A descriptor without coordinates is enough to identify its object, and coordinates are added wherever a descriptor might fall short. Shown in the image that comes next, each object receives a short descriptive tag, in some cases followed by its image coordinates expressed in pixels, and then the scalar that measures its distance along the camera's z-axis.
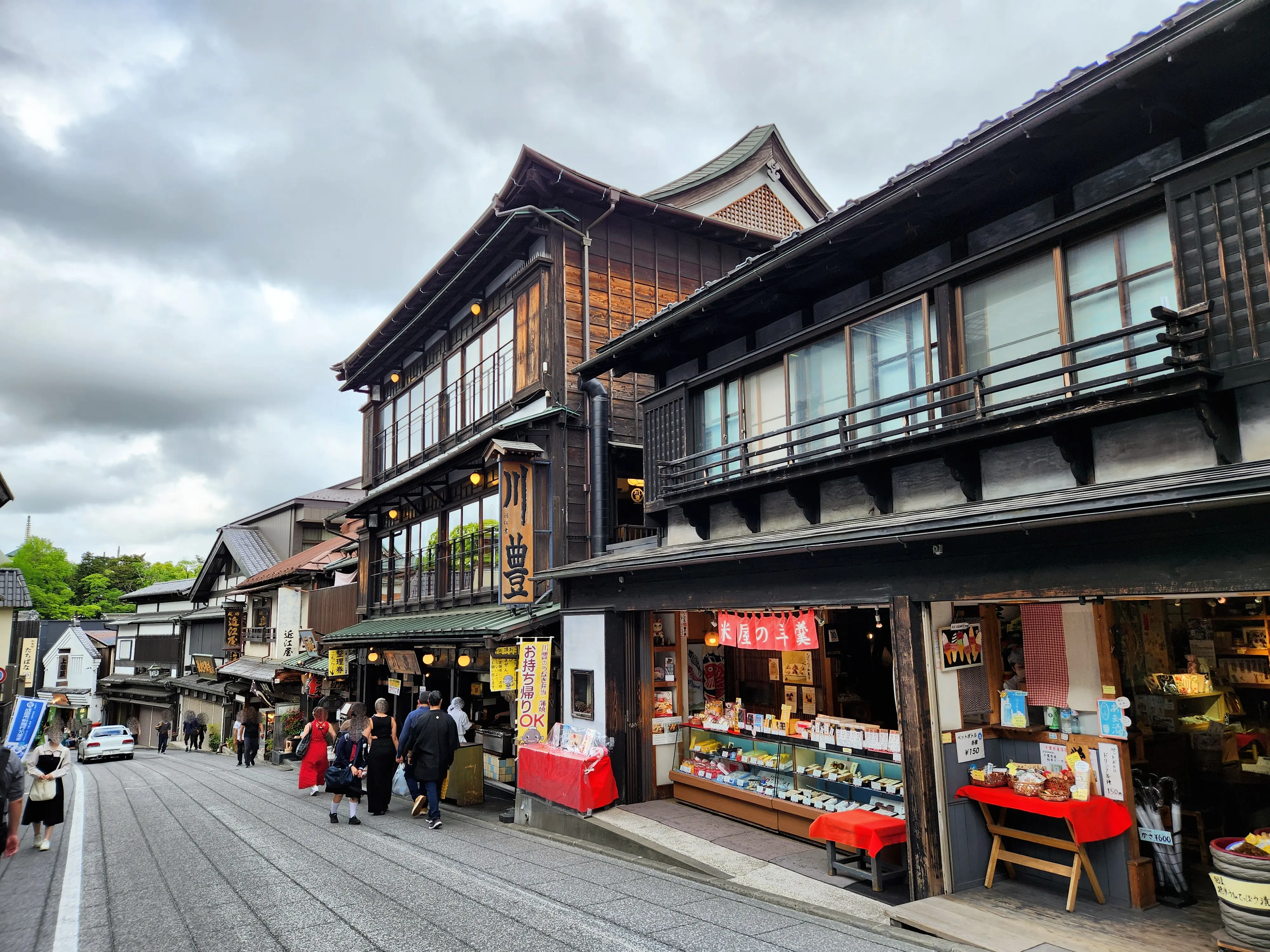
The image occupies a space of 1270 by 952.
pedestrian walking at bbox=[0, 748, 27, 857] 8.92
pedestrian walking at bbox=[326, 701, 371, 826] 13.02
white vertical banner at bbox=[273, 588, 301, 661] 30.58
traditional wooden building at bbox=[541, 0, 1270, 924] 6.69
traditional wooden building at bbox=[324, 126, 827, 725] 17.50
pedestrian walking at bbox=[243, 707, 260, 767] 27.44
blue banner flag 13.16
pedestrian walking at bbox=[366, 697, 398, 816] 13.81
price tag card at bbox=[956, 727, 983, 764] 8.55
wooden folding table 7.62
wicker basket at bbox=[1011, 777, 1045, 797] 8.12
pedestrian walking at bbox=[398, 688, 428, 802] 13.90
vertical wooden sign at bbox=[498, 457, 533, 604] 16.94
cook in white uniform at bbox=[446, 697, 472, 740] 16.55
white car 34.38
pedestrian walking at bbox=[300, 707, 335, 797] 17.00
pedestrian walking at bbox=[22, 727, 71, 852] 11.41
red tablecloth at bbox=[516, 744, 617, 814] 12.56
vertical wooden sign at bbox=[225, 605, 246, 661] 38.28
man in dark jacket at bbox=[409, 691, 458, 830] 13.34
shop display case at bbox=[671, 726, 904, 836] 10.16
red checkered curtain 8.62
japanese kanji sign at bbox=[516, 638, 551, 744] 14.69
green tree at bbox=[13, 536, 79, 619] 78.06
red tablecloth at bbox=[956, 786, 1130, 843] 7.62
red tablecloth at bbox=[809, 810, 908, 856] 8.65
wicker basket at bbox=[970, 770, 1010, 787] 8.39
